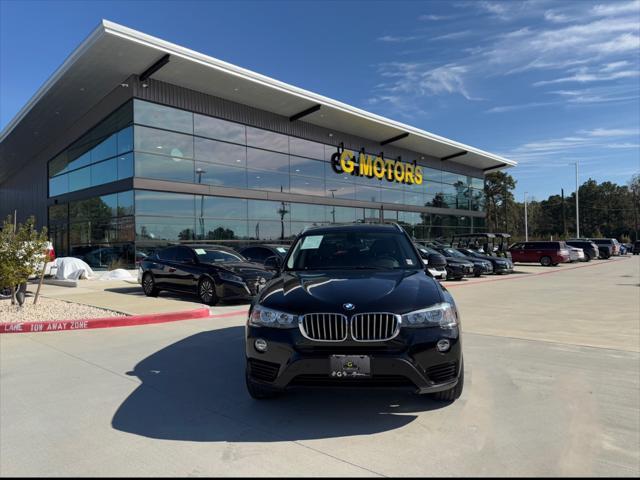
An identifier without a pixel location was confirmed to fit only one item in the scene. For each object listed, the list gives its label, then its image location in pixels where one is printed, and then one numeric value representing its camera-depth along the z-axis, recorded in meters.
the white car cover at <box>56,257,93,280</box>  18.77
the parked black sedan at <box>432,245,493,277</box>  21.55
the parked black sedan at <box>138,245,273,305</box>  11.14
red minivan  32.00
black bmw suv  3.54
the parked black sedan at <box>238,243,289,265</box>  15.44
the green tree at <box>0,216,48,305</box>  8.96
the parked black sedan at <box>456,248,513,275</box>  24.03
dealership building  20.38
